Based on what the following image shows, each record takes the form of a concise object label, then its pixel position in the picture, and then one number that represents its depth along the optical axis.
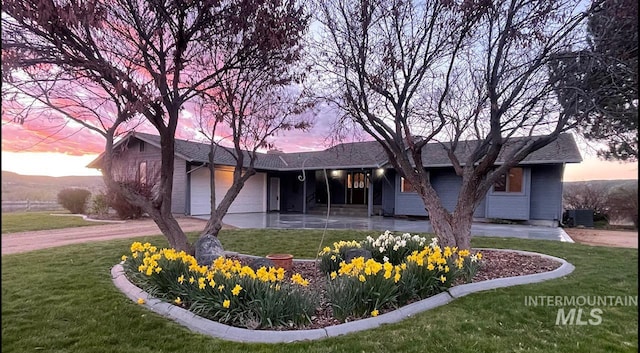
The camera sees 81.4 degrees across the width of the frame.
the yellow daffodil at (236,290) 3.88
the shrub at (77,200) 16.17
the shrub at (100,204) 15.41
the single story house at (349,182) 14.76
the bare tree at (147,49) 3.65
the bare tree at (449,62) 5.55
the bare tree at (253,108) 6.74
